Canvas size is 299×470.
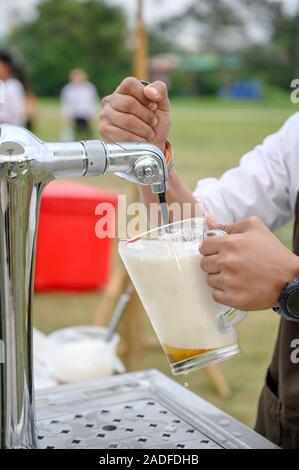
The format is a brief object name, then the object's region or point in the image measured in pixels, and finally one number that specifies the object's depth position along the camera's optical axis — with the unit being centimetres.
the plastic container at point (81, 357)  153
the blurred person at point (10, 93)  483
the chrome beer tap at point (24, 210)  61
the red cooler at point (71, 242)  377
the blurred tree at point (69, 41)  2123
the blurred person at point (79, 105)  1238
